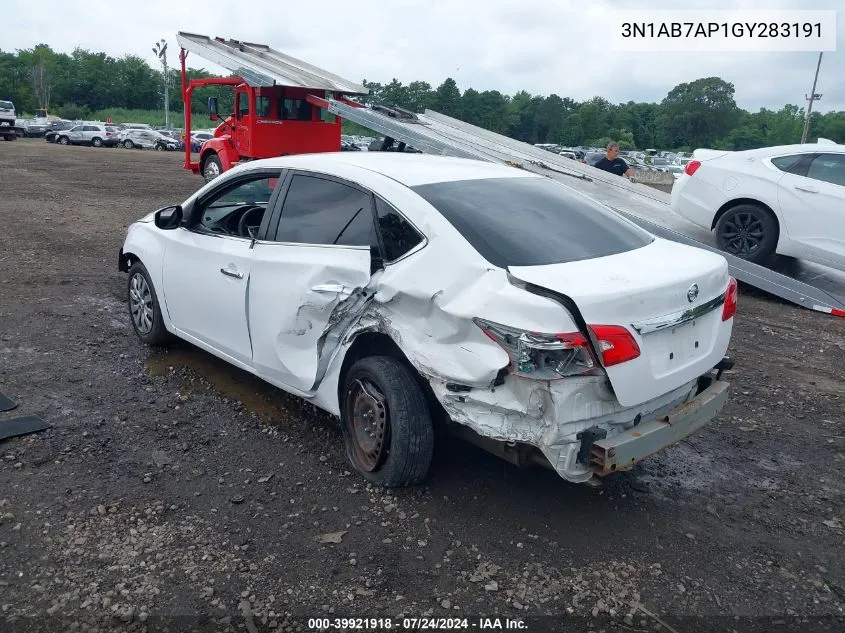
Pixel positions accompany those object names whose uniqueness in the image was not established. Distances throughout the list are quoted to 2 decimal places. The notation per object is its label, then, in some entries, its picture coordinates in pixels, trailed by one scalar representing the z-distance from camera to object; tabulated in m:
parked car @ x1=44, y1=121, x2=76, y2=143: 45.47
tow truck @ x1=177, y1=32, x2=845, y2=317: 10.16
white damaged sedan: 3.01
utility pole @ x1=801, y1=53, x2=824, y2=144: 45.67
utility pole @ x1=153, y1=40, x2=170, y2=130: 63.50
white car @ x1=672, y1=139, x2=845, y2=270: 8.21
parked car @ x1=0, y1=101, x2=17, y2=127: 39.47
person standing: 12.02
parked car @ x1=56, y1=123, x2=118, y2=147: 44.94
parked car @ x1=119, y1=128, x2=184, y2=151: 45.84
